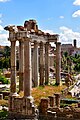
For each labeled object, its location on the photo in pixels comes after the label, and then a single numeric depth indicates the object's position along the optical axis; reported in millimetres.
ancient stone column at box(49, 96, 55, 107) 20938
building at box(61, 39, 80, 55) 167125
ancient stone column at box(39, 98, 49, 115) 19678
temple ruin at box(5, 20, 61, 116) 19469
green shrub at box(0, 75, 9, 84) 50812
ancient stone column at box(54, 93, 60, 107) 21609
